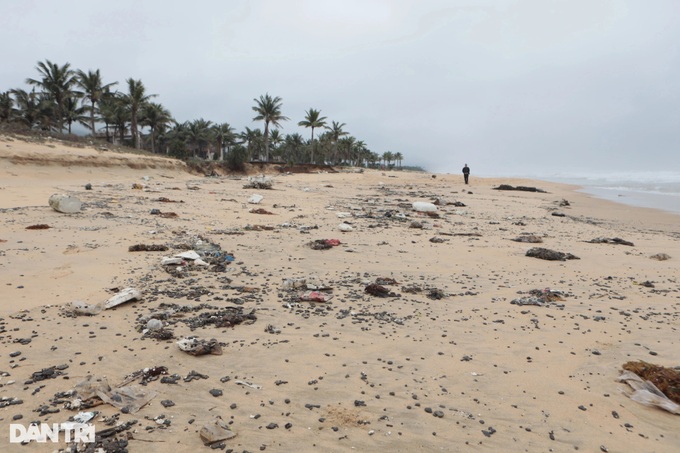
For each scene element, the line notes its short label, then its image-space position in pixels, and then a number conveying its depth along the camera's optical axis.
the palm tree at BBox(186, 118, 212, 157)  66.75
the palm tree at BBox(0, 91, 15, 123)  48.19
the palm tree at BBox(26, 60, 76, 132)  42.34
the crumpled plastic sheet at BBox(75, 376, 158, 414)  3.05
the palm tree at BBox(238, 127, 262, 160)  76.06
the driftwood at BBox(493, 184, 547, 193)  31.67
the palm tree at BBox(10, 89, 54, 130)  49.56
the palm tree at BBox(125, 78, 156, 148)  43.06
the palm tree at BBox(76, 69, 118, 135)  44.81
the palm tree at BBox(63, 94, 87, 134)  50.08
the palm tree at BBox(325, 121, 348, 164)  69.51
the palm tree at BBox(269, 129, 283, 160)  73.67
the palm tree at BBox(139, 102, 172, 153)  49.50
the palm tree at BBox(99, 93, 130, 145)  46.41
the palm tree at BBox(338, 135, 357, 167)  85.69
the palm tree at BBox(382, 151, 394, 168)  129.56
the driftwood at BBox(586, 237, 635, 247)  10.55
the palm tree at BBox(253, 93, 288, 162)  56.08
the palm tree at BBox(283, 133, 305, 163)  89.42
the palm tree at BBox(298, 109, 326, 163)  60.50
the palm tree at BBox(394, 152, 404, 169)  136.60
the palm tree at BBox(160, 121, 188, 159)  64.44
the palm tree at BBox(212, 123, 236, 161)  65.88
